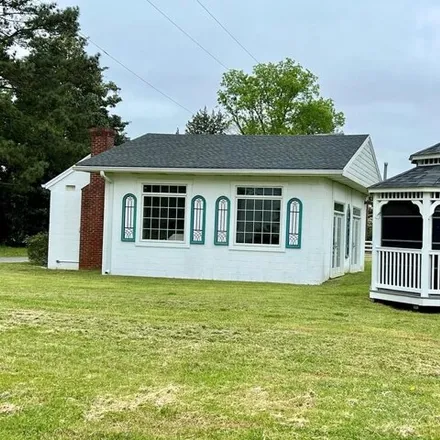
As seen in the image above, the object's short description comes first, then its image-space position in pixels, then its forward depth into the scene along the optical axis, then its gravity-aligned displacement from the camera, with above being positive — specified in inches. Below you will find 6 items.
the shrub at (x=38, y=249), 784.3 -13.9
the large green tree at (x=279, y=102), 2017.7 +477.6
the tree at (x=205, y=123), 1889.8 +369.0
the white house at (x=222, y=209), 609.9 +34.9
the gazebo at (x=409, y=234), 442.0 +11.3
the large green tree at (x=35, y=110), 1200.8 +258.7
